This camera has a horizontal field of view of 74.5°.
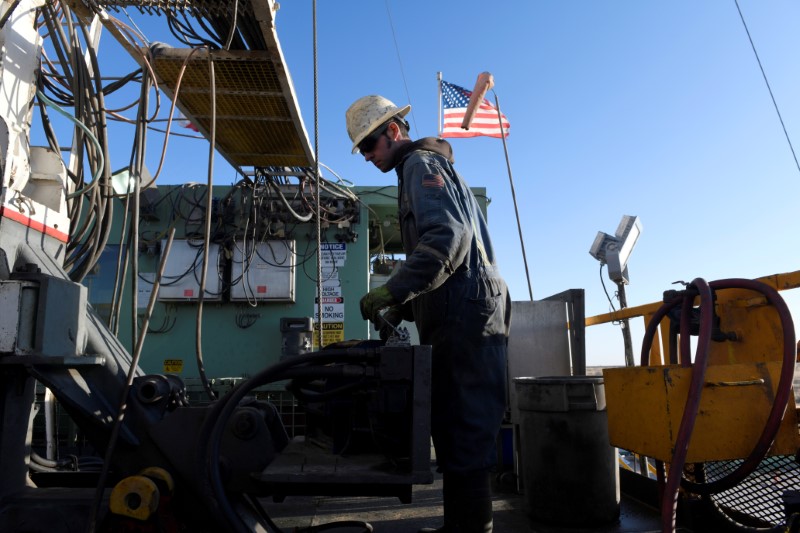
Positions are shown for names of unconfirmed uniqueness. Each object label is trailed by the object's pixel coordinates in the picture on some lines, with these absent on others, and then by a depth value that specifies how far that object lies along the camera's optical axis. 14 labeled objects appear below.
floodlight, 4.49
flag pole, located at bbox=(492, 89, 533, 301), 4.65
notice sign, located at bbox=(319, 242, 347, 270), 6.02
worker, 1.97
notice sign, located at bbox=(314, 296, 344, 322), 5.89
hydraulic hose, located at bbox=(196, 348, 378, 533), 1.72
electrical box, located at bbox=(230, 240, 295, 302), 5.75
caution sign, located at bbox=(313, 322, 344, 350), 5.84
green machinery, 5.73
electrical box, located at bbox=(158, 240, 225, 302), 5.69
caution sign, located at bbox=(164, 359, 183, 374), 5.73
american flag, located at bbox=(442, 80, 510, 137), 7.68
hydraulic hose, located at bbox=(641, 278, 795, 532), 1.83
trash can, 2.52
